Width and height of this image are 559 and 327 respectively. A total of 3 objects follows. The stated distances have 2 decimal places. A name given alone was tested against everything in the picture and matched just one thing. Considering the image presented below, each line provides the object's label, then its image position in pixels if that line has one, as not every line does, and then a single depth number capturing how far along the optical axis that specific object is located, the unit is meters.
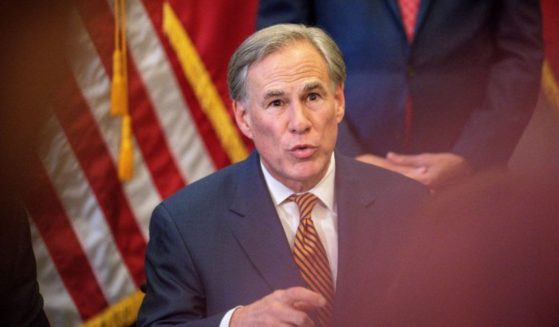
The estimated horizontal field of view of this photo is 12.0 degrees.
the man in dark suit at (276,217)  4.20
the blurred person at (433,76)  4.65
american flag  4.75
